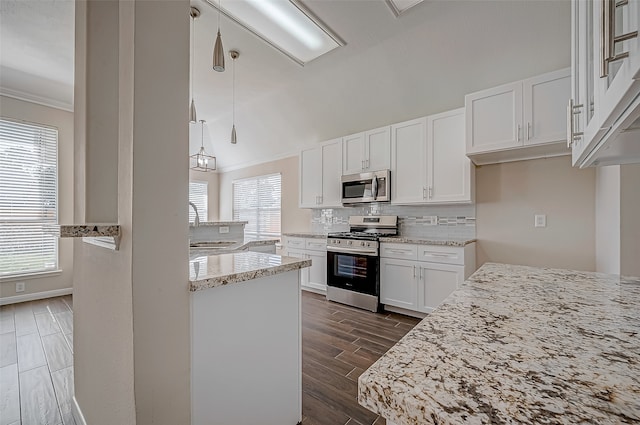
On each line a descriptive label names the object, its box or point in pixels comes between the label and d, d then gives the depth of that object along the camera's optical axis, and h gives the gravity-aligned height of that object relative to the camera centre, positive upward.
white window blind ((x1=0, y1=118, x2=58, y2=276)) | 3.81 +0.24
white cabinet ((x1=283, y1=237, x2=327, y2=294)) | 4.17 -0.71
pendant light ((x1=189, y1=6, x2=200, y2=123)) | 2.77 +2.04
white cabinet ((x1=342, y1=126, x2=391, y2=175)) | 3.72 +0.90
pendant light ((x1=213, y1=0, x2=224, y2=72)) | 2.12 +1.24
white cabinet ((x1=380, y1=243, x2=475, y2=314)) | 2.99 -0.70
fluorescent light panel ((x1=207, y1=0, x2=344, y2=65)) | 2.62 +1.98
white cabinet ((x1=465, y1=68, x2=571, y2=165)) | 2.45 +0.92
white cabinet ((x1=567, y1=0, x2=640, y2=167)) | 0.43 +0.27
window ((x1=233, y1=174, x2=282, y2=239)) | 5.80 +0.20
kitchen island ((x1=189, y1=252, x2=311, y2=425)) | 1.16 -0.62
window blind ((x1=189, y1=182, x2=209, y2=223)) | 6.75 +0.41
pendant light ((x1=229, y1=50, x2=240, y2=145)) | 3.39 +2.01
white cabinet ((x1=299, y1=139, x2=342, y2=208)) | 4.28 +0.62
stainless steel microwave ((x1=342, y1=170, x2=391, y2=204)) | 3.67 +0.37
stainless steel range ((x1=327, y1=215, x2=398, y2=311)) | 3.49 -0.68
